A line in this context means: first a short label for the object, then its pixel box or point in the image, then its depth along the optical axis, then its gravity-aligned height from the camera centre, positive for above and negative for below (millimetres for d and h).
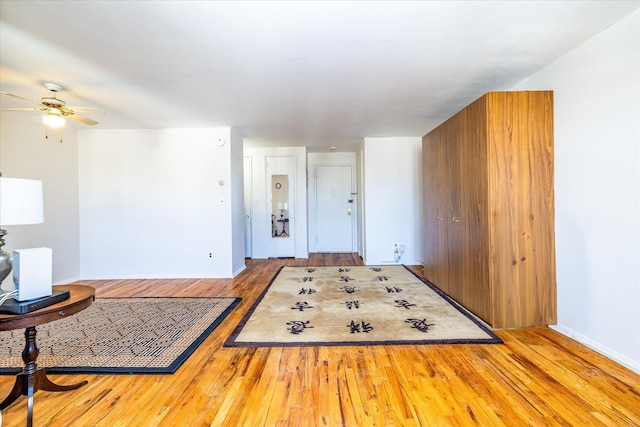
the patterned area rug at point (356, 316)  2361 -1029
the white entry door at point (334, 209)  6609 +118
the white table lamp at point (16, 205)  1369 +70
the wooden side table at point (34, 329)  1340 -595
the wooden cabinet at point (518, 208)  2477 +30
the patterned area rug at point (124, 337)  2029 -1052
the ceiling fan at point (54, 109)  2669 +1058
